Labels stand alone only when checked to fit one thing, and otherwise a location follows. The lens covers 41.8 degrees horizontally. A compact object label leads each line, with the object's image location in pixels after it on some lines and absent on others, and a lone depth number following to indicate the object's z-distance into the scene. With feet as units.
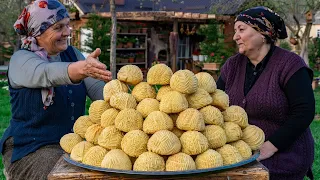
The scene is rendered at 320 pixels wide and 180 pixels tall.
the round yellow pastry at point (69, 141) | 6.68
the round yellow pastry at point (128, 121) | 6.08
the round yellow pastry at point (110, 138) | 6.10
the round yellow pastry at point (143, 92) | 6.57
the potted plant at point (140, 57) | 54.80
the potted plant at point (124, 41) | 52.28
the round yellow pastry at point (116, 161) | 5.61
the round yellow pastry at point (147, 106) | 6.27
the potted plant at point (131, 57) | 53.47
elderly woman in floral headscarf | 7.84
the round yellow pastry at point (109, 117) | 6.38
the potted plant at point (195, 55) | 56.49
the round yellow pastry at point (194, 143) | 5.84
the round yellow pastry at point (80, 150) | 6.16
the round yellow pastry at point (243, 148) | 6.37
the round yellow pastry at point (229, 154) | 6.00
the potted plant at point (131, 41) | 53.06
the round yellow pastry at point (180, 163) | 5.57
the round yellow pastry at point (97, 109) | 6.67
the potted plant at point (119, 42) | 51.65
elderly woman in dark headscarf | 9.02
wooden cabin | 48.71
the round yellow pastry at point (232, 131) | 6.49
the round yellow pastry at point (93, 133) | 6.42
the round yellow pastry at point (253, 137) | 6.81
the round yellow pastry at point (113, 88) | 6.64
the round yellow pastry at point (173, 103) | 6.11
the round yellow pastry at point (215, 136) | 6.16
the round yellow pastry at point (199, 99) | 6.43
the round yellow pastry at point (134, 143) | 5.87
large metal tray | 5.43
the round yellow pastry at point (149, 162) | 5.57
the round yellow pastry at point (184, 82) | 6.26
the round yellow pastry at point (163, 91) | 6.53
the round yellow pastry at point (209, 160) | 5.73
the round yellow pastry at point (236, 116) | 6.80
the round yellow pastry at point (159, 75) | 6.58
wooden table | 5.74
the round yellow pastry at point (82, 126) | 6.89
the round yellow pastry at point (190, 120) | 5.99
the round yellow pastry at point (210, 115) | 6.38
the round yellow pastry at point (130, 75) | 6.64
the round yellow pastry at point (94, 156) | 5.90
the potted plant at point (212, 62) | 46.44
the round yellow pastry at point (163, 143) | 5.72
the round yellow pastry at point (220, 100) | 6.73
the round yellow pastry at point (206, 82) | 6.72
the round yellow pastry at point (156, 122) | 5.96
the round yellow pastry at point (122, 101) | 6.35
